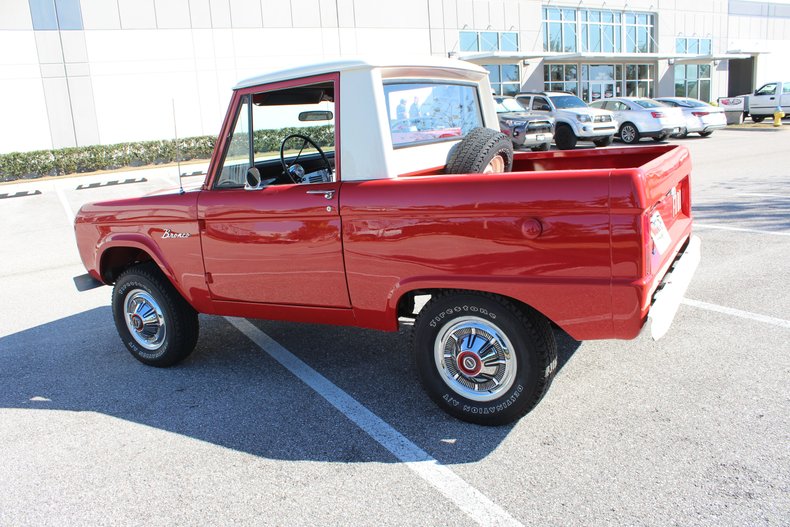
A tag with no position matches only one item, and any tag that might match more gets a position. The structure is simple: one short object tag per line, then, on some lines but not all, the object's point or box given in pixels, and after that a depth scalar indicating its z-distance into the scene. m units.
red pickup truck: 3.12
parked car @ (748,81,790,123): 29.39
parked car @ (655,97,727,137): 22.81
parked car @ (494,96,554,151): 18.23
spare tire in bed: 3.94
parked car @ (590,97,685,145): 21.73
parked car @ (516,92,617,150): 20.55
